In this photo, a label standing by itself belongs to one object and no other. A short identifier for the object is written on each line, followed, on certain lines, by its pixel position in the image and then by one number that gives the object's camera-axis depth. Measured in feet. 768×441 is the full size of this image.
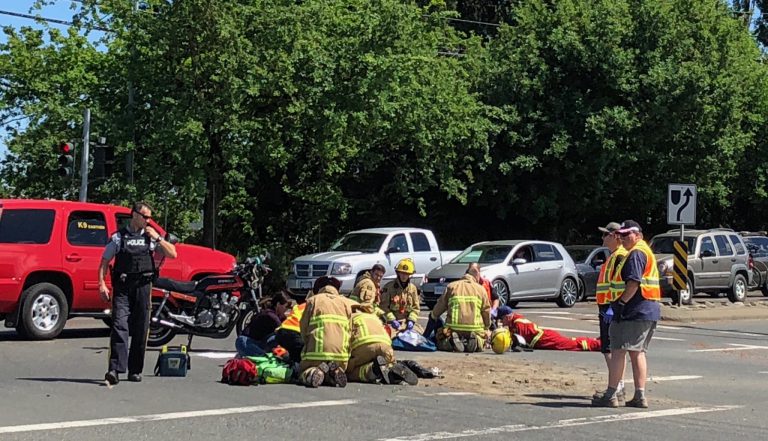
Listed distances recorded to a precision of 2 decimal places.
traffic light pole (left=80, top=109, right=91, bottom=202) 79.36
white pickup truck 72.84
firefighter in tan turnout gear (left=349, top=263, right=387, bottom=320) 49.49
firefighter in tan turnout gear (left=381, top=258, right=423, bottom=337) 52.16
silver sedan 74.18
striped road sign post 74.59
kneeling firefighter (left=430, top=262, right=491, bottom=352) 48.70
